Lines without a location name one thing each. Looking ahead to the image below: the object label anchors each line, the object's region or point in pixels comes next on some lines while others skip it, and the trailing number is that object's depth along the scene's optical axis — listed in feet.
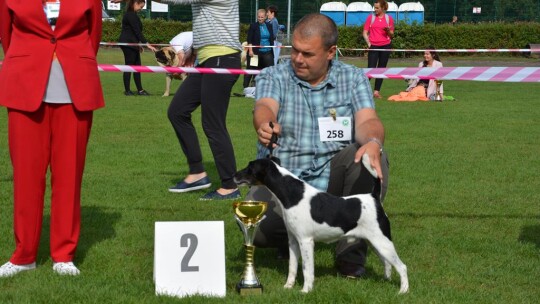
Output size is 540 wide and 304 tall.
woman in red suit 13.69
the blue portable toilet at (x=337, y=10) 135.44
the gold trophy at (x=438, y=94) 51.67
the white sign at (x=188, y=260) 12.94
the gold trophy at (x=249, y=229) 13.07
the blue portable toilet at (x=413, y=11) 126.72
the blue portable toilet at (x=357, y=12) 134.65
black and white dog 12.76
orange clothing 51.65
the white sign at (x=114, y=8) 120.96
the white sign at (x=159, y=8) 118.89
